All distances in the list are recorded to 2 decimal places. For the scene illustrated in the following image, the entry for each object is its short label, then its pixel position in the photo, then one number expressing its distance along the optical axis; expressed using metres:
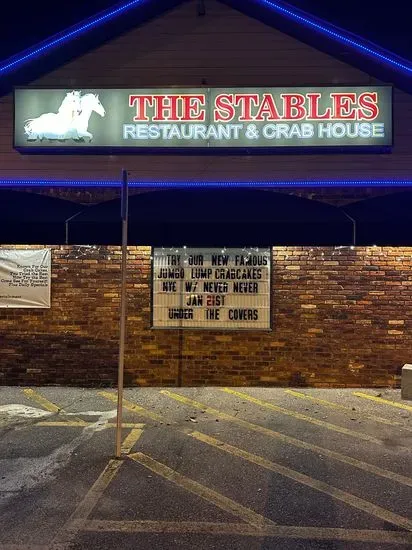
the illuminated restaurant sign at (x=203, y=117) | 9.16
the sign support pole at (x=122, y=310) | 5.62
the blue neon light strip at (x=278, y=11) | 9.05
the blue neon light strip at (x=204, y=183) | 9.16
